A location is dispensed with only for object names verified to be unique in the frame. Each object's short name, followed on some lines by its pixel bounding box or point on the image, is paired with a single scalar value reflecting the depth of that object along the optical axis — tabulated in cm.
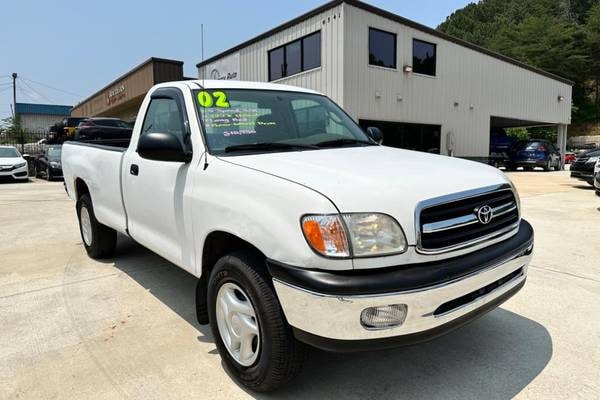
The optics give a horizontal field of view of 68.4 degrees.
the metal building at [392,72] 1523
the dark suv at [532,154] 2164
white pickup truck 208
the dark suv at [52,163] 1755
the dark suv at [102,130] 1046
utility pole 5383
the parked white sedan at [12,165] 1683
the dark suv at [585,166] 1278
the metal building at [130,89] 2309
